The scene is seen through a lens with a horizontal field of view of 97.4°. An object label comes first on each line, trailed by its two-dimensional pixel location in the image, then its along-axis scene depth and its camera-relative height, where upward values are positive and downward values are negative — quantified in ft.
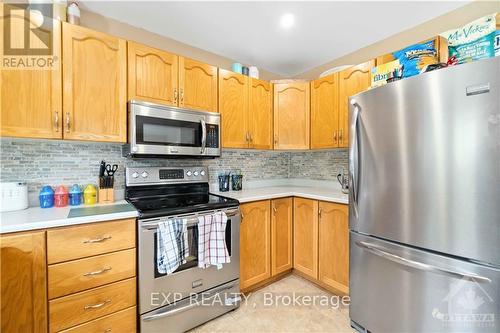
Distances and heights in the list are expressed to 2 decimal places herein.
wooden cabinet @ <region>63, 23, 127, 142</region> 4.75 +1.85
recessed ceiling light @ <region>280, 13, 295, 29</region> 5.93 +4.05
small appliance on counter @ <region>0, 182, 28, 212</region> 4.38 -0.62
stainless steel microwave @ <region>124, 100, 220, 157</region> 5.38 +0.92
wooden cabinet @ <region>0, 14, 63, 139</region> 4.17 +1.31
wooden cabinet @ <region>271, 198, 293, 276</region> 7.14 -2.32
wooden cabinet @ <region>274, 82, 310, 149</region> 8.18 +1.89
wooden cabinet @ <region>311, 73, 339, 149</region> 7.26 +1.85
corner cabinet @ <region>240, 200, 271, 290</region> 6.45 -2.37
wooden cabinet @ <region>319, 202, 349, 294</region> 6.10 -2.34
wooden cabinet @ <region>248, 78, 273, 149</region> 7.75 +1.85
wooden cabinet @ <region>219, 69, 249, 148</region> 7.07 +1.90
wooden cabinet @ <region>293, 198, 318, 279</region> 6.94 -2.34
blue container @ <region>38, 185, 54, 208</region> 4.90 -0.70
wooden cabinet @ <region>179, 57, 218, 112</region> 6.25 +2.39
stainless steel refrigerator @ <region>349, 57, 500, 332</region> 3.26 -0.60
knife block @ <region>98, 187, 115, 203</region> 5.58 -0.75
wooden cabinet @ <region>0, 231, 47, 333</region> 3.51 -1.93
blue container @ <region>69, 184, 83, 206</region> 5.26 -0.73
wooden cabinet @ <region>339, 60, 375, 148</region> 6.47 +2.44
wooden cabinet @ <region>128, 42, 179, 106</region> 5.51 +2.39
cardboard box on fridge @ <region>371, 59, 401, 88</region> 4.87 +2.15
